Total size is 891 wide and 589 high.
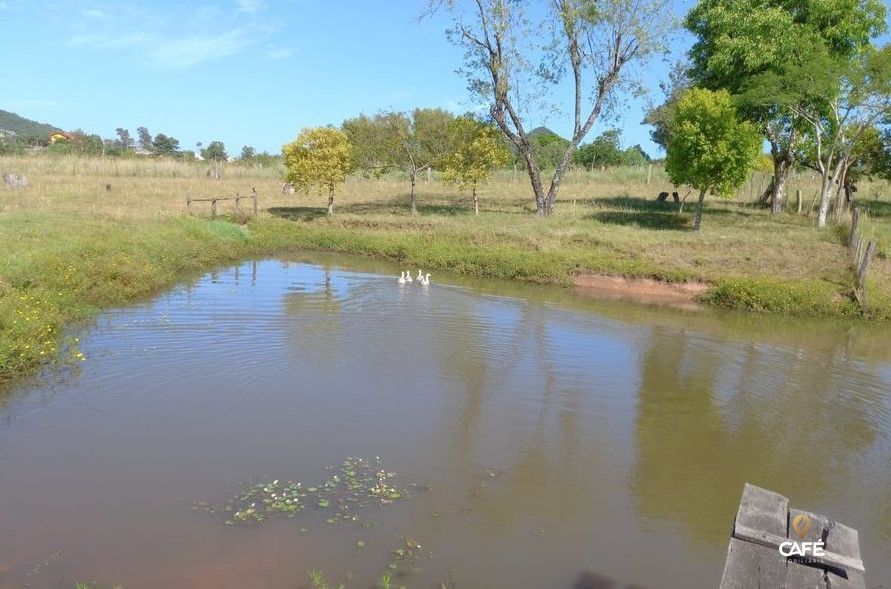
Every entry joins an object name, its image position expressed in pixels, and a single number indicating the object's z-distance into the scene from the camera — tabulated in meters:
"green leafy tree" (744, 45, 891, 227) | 22.47
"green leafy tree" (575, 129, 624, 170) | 65.44
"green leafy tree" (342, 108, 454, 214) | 32.09
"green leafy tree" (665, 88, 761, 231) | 24.06
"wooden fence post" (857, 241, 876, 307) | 17.66
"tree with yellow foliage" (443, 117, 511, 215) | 31.39
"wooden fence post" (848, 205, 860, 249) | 20.48
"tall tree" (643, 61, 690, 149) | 43.71
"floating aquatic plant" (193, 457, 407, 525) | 6.33
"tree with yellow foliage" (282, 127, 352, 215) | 31.47
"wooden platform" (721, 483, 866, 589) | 2.88
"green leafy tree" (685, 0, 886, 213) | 26.77
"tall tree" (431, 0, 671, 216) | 29.19
